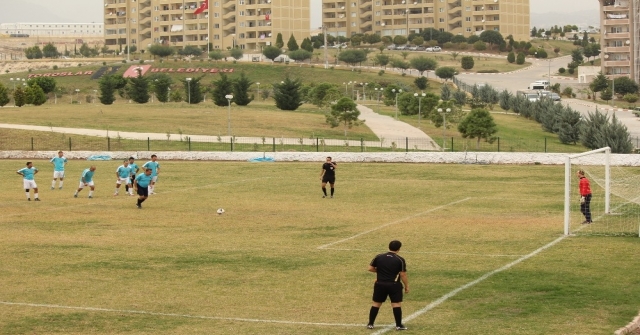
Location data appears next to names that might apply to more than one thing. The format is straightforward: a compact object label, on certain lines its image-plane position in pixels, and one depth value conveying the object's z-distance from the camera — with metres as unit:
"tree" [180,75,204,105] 105.69
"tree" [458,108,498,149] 69.69
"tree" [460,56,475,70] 168.50
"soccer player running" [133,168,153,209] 37.88
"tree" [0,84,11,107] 95.83
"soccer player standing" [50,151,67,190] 43.56
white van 141.68
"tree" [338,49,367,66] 168.38
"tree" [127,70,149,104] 104.31
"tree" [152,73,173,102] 105.93
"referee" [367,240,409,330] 18.05
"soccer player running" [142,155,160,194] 41.47
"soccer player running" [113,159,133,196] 41.88
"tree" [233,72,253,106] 98.31
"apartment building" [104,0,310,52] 194.62
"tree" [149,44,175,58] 176.00
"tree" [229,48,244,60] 176.25
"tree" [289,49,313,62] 170.38
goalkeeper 34.00
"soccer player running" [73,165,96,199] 41.16
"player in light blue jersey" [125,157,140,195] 42.19
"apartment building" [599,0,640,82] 152.25
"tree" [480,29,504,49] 194.88
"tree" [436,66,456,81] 151.00
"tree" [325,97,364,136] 78.12
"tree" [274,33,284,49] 183.56
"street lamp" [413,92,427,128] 88.62
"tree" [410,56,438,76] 159.38
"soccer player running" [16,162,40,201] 39.88
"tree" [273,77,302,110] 96.69
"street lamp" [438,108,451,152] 69.84
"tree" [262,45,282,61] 170.88
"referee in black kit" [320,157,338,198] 41.84
